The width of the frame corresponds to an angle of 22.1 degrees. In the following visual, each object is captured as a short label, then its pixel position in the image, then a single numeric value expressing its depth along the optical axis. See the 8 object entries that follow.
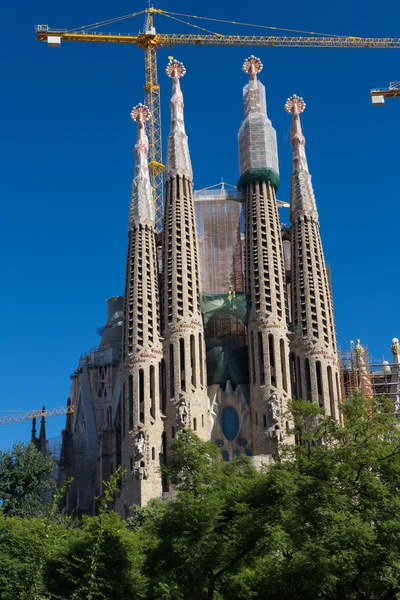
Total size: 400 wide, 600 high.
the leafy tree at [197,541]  31.09
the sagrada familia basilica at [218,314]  61.66
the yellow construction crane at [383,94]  83.56
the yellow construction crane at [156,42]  86.50
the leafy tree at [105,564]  32.12
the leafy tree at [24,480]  62.12
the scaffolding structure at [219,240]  73.06
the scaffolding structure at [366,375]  72.88
